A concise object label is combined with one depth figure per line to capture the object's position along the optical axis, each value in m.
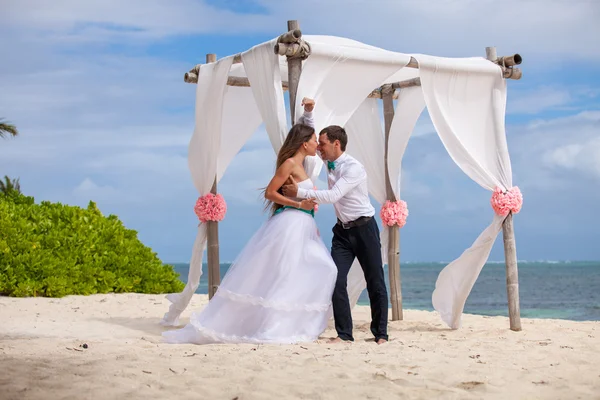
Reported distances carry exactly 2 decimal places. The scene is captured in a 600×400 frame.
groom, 6.48
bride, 6.45
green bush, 11.13
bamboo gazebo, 7.11
